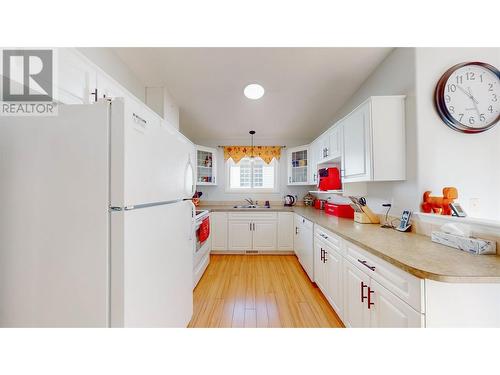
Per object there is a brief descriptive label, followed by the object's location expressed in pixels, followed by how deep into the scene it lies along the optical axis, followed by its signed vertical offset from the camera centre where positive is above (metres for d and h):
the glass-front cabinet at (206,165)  3.75 +0.49
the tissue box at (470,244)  1.02 -0.33
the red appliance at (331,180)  2.57 +0.12
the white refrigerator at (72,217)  0.85 -0.13
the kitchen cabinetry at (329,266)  1.65 -0.79
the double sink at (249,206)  4.00 -0.38
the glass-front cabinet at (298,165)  3.71 +0.47
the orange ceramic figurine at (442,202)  1.37 -0.11
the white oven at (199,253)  2.39 -0.92
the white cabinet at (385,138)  1.64 +0.44
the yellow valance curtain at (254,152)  4.08 +0.80
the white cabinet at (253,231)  3.43 -0.80
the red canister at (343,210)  2.39 -0.30
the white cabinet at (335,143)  2.27 +0.59
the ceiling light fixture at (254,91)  2.42 +1.30
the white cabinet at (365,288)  0.92 -0.65
